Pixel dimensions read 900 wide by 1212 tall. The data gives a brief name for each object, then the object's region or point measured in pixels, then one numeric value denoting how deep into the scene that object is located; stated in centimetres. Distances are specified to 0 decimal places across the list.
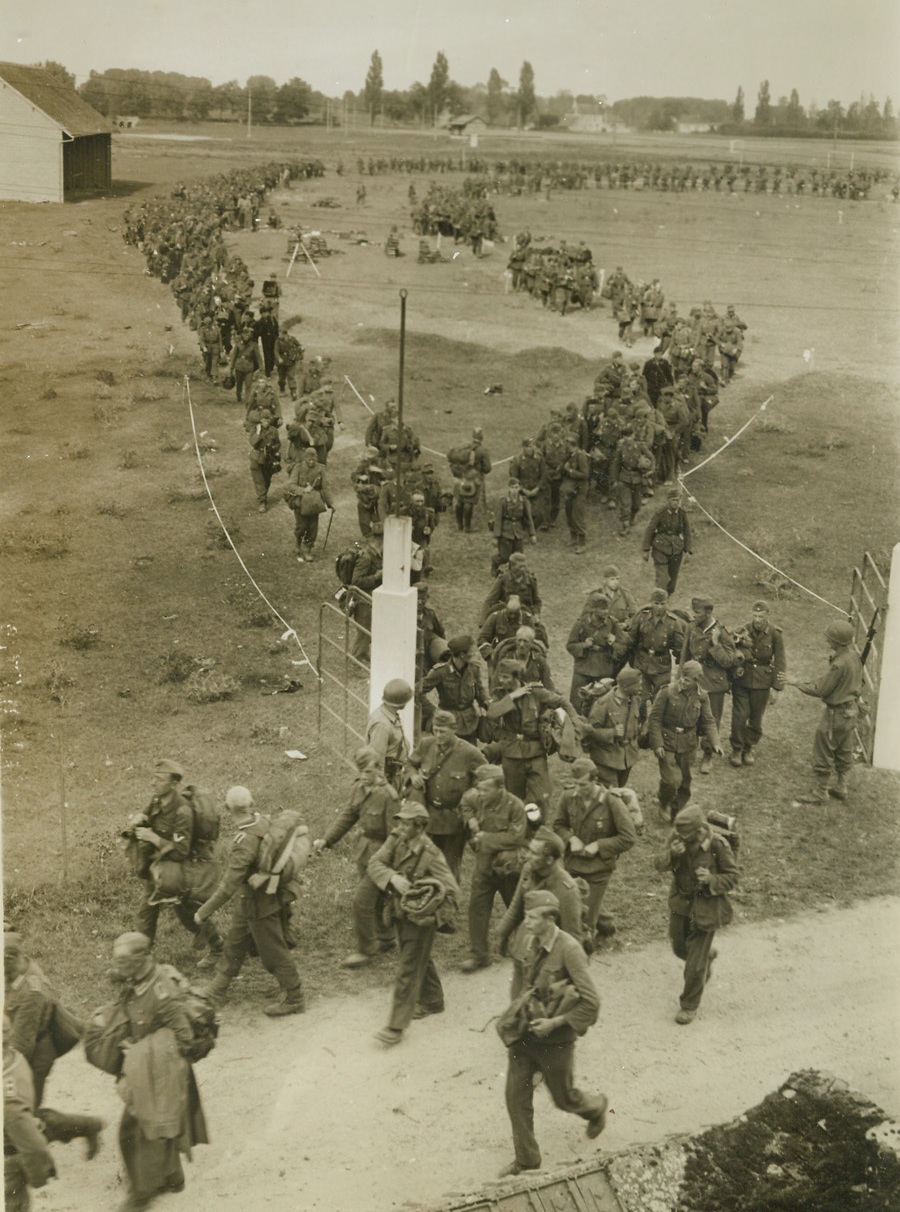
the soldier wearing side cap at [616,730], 1138
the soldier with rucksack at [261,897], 894
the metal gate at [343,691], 1321
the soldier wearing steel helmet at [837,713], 1252
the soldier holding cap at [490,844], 970
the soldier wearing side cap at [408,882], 897
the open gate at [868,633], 1416
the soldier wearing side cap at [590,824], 970
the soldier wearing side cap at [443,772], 1023
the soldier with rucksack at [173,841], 943
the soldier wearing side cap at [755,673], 1305
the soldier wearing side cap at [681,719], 1174
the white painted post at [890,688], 1235
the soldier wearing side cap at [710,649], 1297
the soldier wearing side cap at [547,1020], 786
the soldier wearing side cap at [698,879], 917
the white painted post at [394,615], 1209
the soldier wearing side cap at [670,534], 1580
